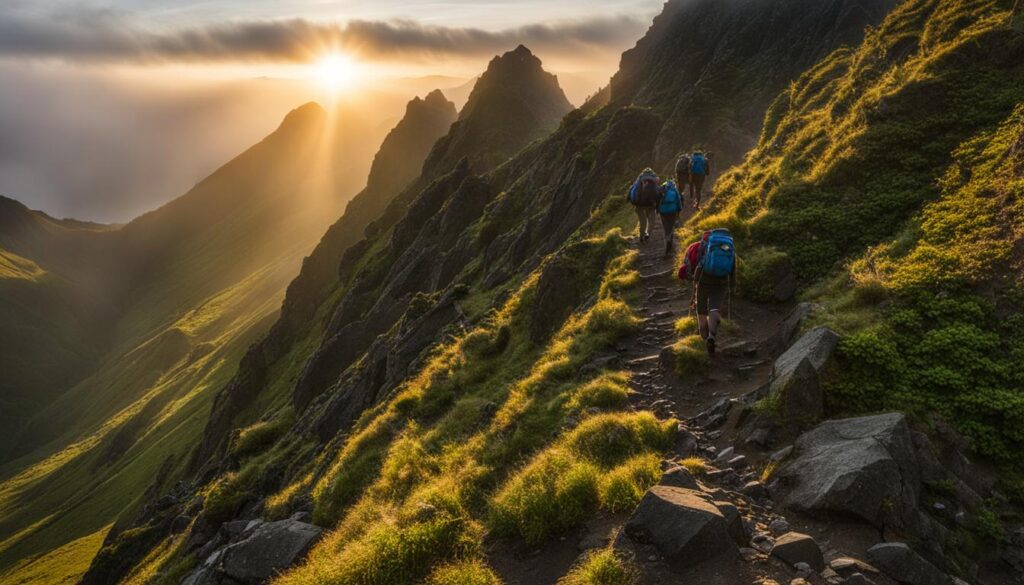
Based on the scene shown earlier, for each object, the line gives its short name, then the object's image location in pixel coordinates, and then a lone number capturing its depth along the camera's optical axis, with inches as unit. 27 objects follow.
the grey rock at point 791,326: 504.5
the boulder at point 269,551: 495.8
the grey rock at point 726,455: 393.9
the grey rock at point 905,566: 281.3
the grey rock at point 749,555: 302.5
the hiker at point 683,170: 1205.1
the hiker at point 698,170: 1170.0
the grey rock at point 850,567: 282.5
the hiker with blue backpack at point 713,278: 553.3
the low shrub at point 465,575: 332.8
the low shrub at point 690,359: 528.1
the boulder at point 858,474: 310.2
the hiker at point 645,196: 973.2
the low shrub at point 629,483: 366.6
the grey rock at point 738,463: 383.2
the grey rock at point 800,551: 290.4
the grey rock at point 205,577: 557.9
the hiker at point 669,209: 887.7
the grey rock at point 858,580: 272.5
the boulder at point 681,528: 307.0
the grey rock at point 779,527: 317.6
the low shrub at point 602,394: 520.4
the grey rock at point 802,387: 396.5
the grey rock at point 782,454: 370.0
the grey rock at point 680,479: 359.3
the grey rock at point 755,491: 349.7
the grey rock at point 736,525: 316.2
